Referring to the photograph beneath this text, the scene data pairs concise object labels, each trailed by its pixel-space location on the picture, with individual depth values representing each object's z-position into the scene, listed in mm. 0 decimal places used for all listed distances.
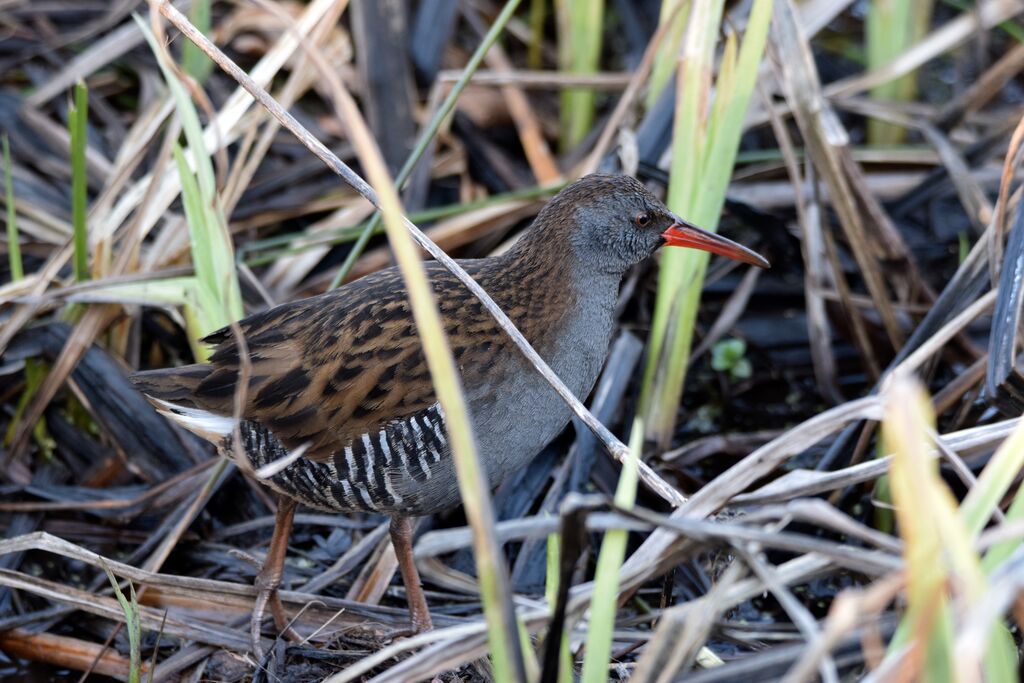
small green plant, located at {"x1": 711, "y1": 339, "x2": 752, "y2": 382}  7027
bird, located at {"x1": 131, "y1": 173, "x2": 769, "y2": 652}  4809
